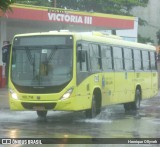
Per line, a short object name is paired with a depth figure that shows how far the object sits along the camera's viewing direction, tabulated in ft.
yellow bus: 48.73
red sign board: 94.38
